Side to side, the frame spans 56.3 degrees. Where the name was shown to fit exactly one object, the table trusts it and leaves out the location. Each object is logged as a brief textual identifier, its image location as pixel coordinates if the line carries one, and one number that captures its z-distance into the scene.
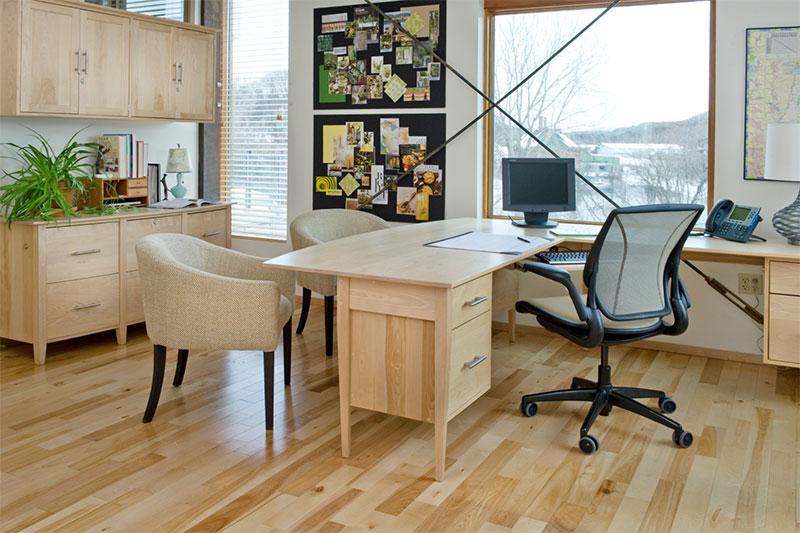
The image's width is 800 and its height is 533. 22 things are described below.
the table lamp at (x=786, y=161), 3.70
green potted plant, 4.12
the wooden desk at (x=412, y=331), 2.70
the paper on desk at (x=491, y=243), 3.38
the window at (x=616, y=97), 4.41
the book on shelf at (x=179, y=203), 4.96
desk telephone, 3.82
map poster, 4.03
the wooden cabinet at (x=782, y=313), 3.52
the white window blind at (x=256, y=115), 5.76
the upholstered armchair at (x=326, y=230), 4.27
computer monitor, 4.33
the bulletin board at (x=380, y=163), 5.08
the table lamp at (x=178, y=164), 5.21
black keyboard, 3.62
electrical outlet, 4.20
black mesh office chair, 2.94
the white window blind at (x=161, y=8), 5.61
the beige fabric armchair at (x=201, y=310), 3.12
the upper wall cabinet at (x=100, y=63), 4.14
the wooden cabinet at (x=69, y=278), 4.08
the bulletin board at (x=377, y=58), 4.98
